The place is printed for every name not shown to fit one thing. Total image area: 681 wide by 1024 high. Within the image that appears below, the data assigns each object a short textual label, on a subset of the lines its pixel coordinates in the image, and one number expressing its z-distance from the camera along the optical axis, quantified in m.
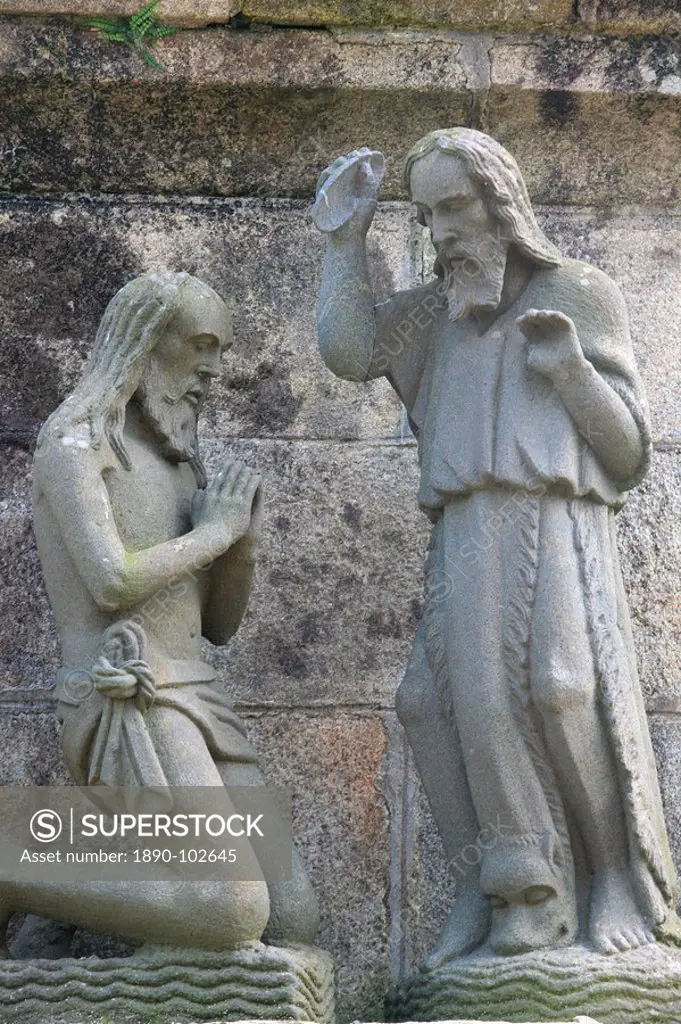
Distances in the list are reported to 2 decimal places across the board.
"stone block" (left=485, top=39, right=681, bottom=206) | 14.85
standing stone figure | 11.87
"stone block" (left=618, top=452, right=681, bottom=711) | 14.23
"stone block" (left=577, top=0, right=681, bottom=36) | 14.78
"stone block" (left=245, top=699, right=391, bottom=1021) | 13.57
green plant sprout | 14.68
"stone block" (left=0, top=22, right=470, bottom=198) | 14.76
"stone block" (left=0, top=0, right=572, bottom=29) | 14.75
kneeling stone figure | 11.90
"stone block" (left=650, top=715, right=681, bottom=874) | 13.91
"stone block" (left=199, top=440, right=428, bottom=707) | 14.16
